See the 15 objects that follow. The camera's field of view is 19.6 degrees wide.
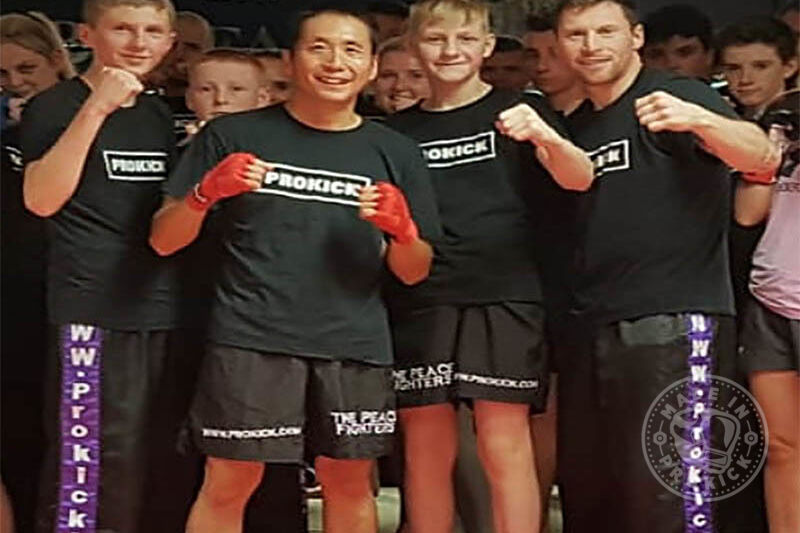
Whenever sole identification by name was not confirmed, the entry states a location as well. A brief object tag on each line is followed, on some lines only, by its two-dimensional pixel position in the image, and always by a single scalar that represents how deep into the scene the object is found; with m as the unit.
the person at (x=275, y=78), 5.69
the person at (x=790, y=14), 5.73
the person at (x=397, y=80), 5.83
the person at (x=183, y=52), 5.79
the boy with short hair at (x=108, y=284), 5.46
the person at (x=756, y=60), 5.74
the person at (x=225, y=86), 5.66
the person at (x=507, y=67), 5.83
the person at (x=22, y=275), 5.71
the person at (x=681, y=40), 5.79
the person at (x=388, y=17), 5.69
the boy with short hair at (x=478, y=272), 5.51
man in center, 5.30
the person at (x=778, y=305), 5.52
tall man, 5.38
